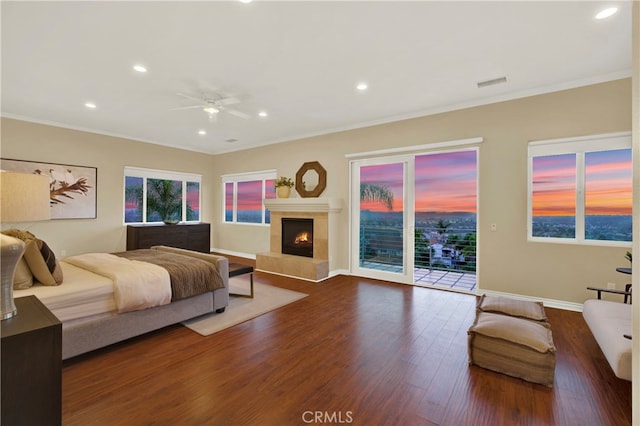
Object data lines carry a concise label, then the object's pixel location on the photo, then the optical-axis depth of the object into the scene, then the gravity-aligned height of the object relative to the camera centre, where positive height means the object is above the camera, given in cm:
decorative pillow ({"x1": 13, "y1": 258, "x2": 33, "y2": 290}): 227 -54
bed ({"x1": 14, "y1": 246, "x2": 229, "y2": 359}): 229 -88
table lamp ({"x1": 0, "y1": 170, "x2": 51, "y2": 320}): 135 +0
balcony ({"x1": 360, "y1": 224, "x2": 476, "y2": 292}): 506 -78
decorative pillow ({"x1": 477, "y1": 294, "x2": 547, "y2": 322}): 260 -89
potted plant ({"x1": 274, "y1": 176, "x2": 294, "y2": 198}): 605 +53
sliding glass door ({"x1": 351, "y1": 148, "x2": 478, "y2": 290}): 495 -10
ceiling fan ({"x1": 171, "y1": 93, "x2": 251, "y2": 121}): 393 +152
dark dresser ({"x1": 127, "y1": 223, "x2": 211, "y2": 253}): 605 -56
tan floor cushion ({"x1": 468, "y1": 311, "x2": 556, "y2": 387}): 209 -103
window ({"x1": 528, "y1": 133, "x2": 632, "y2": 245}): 340 +32
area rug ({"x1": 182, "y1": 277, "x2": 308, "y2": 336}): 310 -122
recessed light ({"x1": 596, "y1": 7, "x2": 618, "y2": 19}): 230 +166
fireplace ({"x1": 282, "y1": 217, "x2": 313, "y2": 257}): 574 -50
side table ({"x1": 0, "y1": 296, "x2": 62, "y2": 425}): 119 -70
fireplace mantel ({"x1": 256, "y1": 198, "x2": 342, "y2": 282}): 522 -62
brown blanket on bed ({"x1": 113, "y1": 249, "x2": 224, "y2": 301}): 295 -69
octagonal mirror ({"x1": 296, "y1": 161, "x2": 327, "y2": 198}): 587 +70
